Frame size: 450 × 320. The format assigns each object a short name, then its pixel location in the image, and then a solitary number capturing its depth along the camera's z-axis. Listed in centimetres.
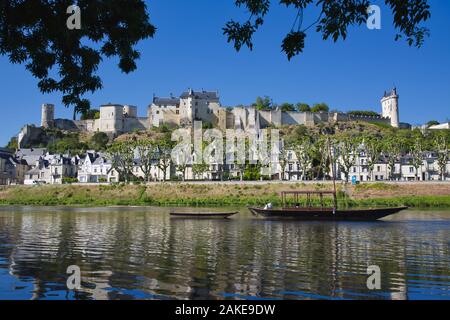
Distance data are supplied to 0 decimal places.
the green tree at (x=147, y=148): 10044
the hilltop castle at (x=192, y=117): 17988
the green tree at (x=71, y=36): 1081
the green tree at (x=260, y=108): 19038
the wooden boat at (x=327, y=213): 4991
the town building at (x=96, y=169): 11856
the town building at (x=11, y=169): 12288
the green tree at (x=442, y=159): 9833
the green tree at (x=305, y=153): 9605
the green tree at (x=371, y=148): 9288
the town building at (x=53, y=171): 12269
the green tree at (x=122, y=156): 10366
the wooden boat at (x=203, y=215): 5084
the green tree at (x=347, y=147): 8909
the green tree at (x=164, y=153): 10494
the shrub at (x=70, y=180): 11444
